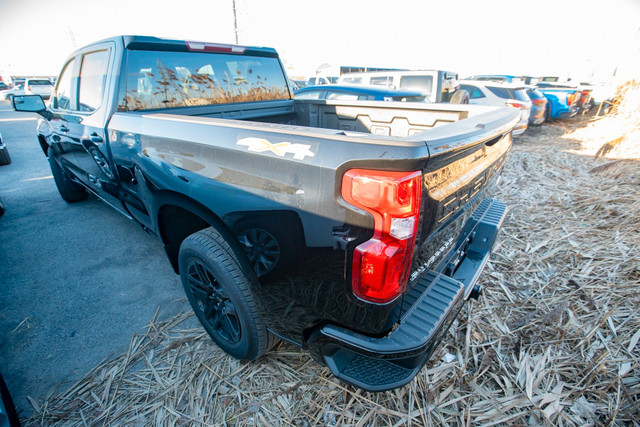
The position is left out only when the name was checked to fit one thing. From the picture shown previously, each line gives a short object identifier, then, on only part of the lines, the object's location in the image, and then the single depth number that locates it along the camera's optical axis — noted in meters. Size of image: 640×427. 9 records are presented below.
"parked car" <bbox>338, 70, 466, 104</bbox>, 7.58
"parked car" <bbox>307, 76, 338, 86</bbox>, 16.37
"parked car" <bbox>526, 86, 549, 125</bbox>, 9.77
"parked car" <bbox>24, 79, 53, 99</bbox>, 15.54
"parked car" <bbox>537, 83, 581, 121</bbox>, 10.84
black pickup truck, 1.20
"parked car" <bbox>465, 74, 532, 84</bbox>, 15.55
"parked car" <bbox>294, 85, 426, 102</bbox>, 5.89
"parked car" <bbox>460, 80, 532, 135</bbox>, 8.49
